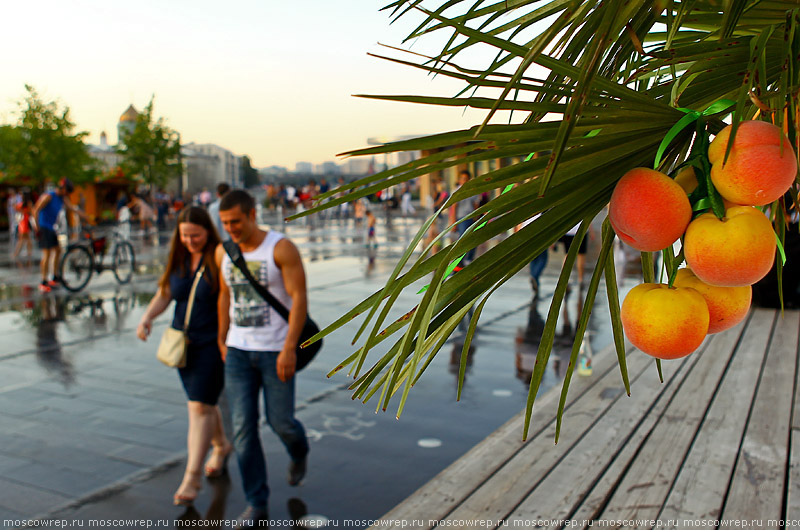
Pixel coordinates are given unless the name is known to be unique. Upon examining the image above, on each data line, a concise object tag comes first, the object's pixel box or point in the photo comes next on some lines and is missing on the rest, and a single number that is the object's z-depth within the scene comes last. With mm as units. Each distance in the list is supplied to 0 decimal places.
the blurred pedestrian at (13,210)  24500
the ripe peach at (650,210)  799
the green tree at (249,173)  128875
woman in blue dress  4070
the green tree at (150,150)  49094
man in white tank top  3926
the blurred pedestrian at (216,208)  8781
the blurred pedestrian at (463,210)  9481
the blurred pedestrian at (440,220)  14645
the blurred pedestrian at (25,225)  17672
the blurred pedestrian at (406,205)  36031
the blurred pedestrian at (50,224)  11516
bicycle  11930
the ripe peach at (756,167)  794
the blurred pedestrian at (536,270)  10512
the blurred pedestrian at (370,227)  19922
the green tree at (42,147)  38375
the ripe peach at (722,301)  896
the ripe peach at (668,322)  825
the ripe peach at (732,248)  791
